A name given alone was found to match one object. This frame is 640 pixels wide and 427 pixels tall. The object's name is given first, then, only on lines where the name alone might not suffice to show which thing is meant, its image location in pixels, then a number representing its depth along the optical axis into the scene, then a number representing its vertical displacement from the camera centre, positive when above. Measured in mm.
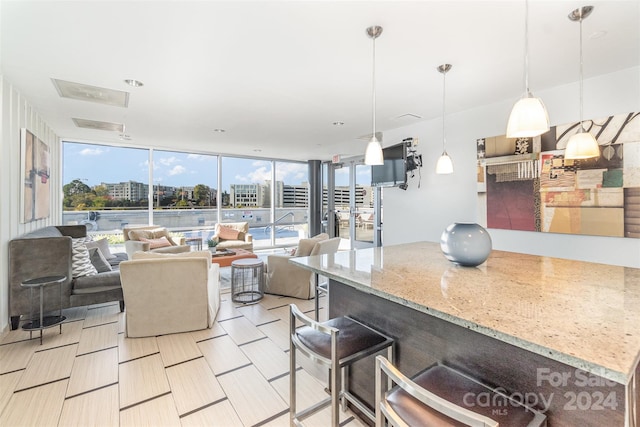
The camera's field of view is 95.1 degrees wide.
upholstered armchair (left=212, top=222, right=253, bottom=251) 6039 -460
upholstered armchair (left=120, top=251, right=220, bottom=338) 2793 -761
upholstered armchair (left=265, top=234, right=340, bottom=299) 3861 -811
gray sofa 2908 -643
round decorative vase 1715 -183
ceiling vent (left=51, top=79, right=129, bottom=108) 3084 +1389
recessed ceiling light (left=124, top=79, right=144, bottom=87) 2957 +1373
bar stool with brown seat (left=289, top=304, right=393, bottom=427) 1368 -675
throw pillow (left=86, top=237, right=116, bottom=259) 4681 -513
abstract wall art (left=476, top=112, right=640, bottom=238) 2701 +328
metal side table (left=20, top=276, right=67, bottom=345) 2725 -939
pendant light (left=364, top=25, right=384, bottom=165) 2439 +503
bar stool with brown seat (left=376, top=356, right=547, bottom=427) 898 -678
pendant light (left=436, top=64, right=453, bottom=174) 2799 +475
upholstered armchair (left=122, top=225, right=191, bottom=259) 4879 -447
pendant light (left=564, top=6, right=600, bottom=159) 1939 +483
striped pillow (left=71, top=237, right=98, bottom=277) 3217 -518
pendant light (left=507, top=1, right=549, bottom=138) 1449 +481
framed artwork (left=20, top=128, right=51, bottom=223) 3334 +511
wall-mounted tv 4645 +757
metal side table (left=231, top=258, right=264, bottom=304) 3891 -1007
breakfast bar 889 -374
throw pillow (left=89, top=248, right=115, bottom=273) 3781 -586
